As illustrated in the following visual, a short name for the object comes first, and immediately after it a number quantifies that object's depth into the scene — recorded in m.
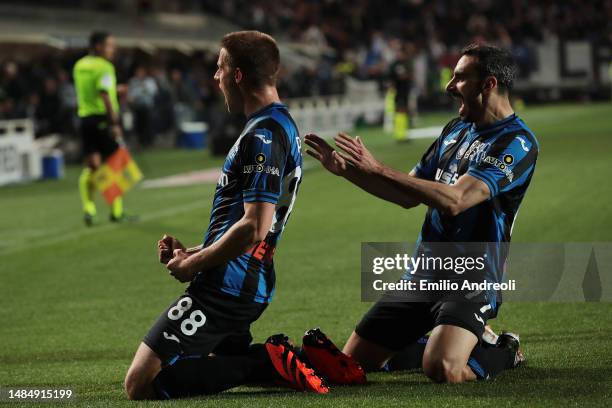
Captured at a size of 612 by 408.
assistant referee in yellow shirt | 13.94
